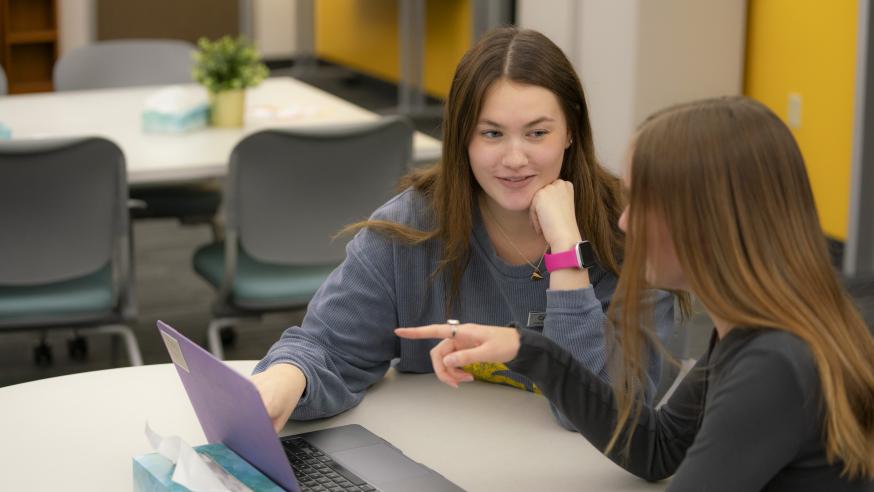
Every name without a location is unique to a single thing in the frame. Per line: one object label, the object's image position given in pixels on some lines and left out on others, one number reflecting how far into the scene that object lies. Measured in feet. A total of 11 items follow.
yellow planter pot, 11.79
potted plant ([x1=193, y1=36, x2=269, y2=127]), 11.76
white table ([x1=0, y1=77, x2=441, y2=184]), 10.52
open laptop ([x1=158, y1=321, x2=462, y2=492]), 4.40
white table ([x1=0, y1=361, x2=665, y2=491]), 5.04
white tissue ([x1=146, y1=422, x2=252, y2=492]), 4.45
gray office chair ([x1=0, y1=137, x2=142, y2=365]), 9.48
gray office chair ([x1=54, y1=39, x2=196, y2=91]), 14.75
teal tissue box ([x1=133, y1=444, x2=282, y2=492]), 4.52
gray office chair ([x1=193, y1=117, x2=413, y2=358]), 10.02
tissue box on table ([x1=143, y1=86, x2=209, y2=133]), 11.60
